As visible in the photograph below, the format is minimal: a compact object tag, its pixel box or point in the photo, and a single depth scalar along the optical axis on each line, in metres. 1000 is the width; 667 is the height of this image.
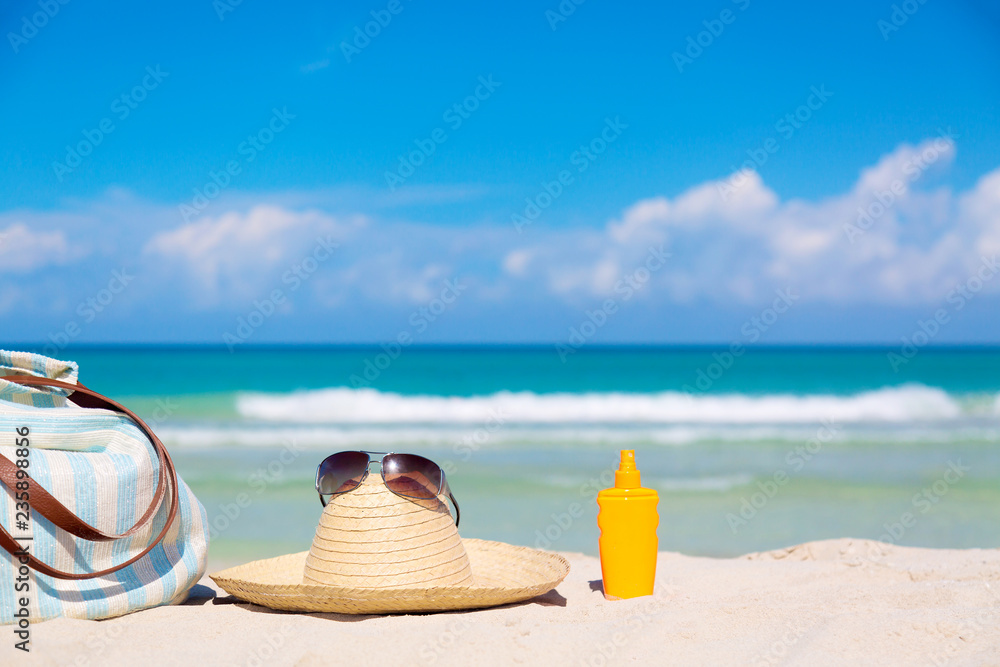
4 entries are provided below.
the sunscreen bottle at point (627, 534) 2.56
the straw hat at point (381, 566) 2.30
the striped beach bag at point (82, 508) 2.09
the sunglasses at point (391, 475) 2.37
